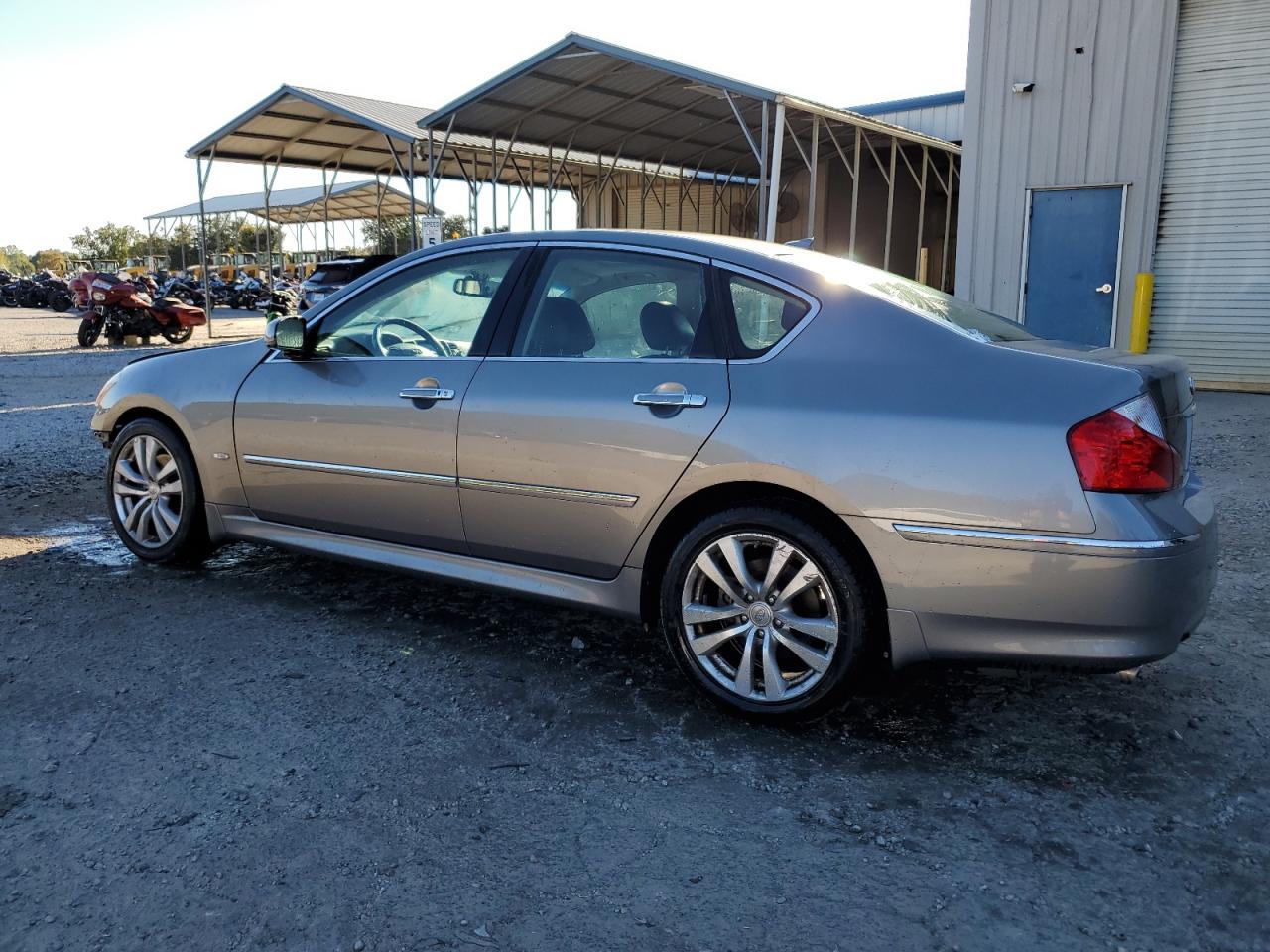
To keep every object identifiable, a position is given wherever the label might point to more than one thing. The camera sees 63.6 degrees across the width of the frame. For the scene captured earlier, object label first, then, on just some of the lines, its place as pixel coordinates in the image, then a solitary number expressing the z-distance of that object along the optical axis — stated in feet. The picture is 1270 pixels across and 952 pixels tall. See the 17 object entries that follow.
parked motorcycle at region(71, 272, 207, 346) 60.80
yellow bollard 38.11
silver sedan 9.11
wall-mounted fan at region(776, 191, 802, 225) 81.97
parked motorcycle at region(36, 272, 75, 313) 101.50
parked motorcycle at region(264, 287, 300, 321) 57.57
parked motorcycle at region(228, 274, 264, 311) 113.09
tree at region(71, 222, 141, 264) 241.55
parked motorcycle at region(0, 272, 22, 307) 118.87
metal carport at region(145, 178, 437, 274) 124.06
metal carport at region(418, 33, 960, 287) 49.16
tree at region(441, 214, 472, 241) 146.07
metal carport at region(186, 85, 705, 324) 60.70
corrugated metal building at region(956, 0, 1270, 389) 36.63
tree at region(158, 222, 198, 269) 215.51
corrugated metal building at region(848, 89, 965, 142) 70.90
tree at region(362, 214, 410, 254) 168.02
